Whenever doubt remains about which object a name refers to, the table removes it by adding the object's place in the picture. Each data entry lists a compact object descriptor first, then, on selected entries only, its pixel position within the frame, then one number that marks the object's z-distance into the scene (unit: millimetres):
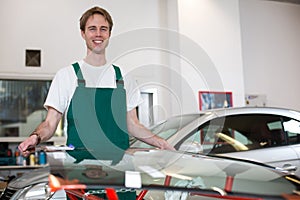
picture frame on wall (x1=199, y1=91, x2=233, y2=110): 5164
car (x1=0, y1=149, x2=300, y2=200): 808
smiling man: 1664
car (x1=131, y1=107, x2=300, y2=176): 3023
